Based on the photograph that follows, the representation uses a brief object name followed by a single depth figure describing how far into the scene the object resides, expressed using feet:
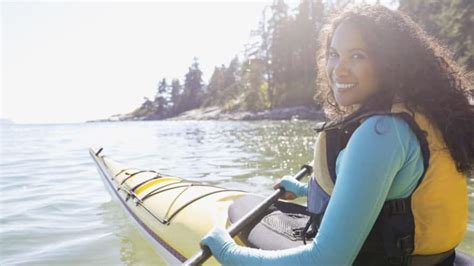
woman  4.53
